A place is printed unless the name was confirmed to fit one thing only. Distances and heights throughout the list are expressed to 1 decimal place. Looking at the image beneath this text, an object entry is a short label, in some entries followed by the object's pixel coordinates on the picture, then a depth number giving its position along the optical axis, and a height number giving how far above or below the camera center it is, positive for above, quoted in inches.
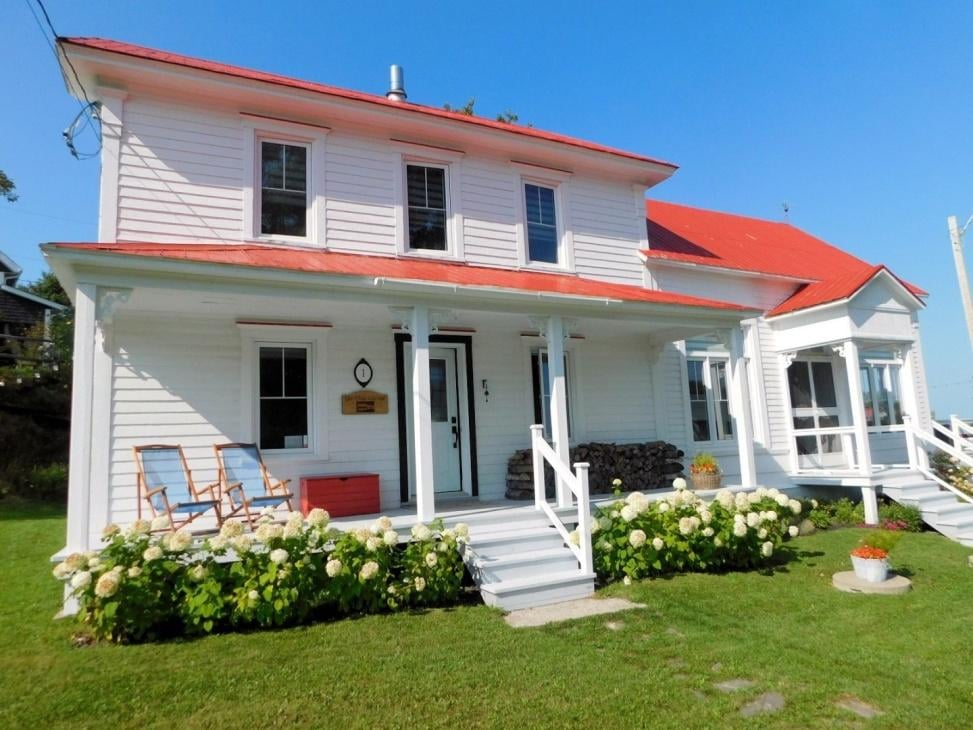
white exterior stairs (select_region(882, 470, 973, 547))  351.0 -60.2
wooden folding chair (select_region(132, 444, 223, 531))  253.8 -17.0
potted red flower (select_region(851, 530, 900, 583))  238.2 -59.1
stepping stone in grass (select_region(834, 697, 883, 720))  135.6 -68.4
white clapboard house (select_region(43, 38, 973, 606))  252.7 +57.0
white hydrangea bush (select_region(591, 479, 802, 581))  251.4 -50.3
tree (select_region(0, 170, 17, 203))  757.9 +326.1
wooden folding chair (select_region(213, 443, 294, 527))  266.8 -17.9
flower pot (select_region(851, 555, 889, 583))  238.2 -63.7
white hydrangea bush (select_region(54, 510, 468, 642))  182.1 -46.2
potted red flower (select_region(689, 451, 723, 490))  353.4 -33.6
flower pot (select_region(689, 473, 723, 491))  353.1 -38.2
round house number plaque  317.1 +30.4
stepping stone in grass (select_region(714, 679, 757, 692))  149.2 -67.4
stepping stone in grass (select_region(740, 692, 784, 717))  137.1 -67.5
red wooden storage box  278.8 -29.2
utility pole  500.1 +115.9
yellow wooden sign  311.0 +14.4
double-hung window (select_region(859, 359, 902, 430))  495.8 +12.3
